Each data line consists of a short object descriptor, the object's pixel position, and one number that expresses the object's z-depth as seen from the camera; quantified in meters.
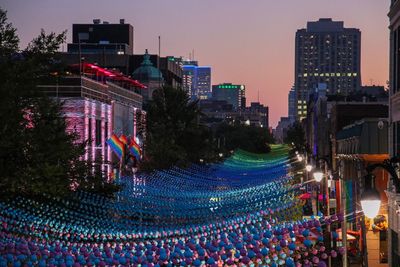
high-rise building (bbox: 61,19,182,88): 142.26
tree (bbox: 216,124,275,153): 177.25
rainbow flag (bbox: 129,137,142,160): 60.78
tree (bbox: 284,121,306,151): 167.51
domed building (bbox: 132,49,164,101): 129.00
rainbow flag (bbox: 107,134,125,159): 57.34
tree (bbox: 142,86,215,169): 87.06
